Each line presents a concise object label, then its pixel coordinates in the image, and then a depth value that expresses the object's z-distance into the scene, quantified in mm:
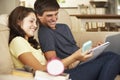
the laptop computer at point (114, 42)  2254
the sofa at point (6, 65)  1315
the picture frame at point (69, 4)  6188
